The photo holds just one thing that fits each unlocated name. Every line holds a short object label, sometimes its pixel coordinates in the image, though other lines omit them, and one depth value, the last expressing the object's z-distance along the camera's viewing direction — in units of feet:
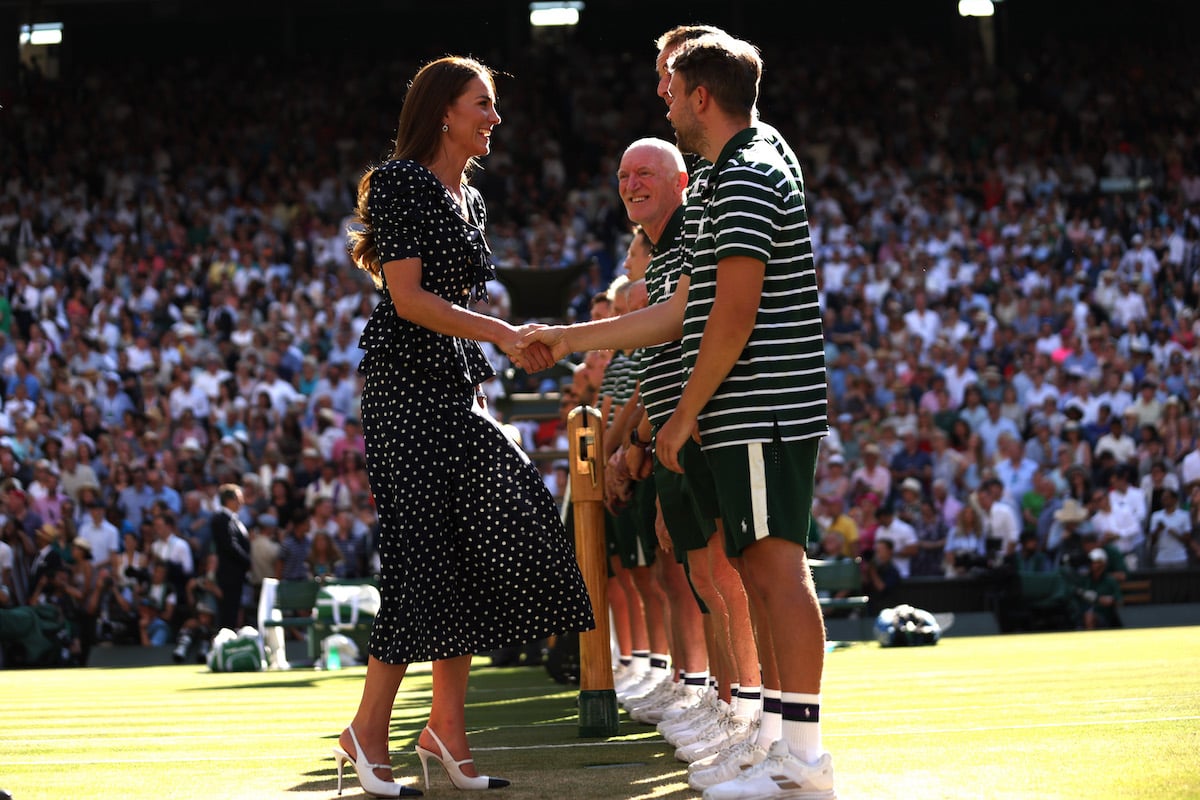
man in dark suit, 53.26
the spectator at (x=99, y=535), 57.82
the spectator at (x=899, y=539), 56.18
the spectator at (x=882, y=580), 54.60
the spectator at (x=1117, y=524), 56.70
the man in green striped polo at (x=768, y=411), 14.61
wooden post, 20.92
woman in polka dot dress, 15.99
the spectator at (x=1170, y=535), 57.26
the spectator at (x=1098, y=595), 54.08
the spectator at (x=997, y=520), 56.34
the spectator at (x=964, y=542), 55.88
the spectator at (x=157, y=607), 55.52
